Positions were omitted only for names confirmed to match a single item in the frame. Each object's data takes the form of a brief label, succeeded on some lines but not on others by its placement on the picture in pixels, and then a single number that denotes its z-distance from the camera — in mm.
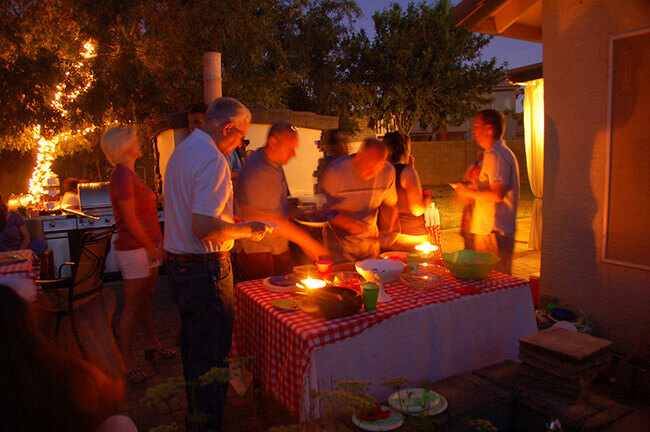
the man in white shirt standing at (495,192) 3781
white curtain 7559
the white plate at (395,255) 3586
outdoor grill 6645
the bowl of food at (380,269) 2935
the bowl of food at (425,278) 2900
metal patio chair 3945
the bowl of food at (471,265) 2979
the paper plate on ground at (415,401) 2152
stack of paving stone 2422
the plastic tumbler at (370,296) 2500
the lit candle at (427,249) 3462
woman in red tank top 3473
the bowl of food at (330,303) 2373
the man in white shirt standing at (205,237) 2328
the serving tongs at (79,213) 6656
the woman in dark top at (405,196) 4527
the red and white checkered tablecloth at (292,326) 2287
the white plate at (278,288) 2894
